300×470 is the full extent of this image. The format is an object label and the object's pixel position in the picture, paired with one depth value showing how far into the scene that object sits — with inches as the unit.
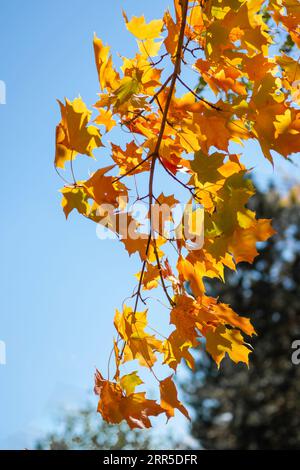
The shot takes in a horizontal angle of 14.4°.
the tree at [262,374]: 841.6
